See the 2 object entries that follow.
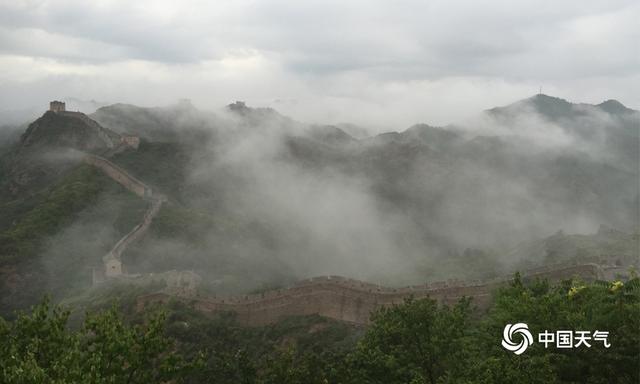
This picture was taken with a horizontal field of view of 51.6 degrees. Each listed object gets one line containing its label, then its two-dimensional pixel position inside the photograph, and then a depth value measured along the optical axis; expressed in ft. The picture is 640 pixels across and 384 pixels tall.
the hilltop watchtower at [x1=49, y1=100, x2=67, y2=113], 356.61
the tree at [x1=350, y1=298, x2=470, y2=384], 68.74
